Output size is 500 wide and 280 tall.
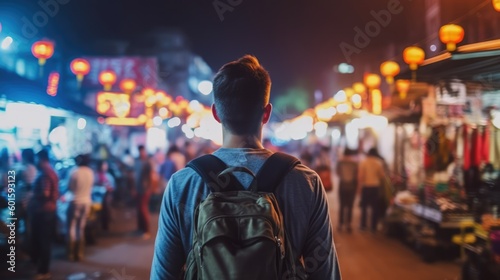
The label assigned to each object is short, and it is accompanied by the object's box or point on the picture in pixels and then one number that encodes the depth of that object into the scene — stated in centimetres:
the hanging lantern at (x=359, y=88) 1463
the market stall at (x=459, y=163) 540
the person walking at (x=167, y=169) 1252
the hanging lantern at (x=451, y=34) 755
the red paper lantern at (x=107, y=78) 1486
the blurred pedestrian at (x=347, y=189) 1070
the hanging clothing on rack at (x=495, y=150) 721
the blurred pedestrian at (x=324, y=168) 1083
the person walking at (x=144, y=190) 993
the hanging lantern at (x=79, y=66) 1219
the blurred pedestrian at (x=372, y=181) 1035
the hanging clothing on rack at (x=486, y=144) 723
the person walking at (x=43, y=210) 673
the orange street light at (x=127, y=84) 1677
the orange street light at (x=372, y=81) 1261
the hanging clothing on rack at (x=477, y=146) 722
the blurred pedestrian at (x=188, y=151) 1447
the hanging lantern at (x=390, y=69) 1040
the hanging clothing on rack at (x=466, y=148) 727
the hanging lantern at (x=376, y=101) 1216
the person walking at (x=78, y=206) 782
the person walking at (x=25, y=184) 717
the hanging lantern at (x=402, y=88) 1038
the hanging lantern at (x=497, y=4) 595
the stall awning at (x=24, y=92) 739
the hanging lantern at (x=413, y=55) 882
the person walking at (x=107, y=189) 1042
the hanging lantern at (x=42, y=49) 1080
